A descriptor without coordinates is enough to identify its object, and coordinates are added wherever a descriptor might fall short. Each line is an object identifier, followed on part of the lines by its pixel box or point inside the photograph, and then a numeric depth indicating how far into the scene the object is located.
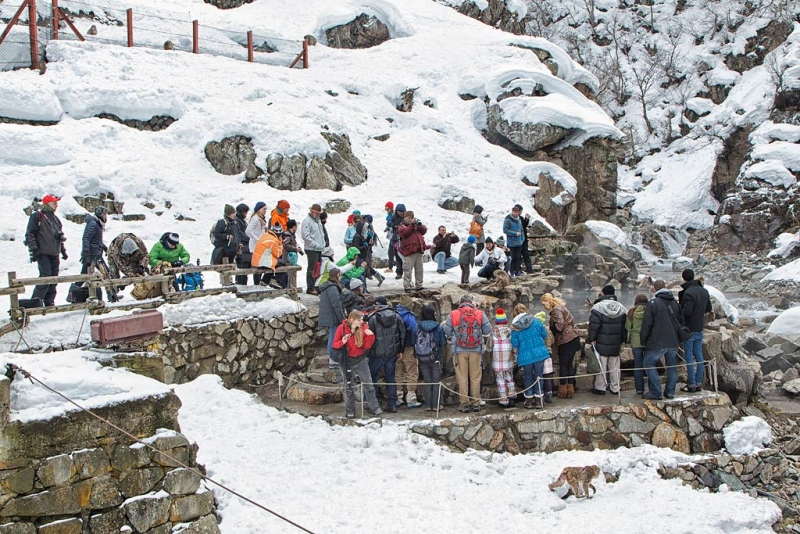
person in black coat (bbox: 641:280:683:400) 9.54
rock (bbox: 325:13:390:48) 29.73
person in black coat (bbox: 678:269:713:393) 9.91
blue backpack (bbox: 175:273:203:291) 11.20
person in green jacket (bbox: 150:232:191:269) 10.80
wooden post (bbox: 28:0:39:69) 19.58
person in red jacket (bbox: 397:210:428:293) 12.88
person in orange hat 12.36
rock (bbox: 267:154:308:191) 19.28
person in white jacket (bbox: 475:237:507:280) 14.88
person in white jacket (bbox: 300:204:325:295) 12.17
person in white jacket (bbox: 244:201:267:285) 11.91
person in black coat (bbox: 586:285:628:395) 9.85
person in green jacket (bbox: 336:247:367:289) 11.42
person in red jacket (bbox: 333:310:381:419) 8.88
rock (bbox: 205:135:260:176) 19.20
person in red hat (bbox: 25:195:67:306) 9.82
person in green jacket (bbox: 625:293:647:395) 9.90
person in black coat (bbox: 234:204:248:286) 12.17
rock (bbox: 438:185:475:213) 20.39
